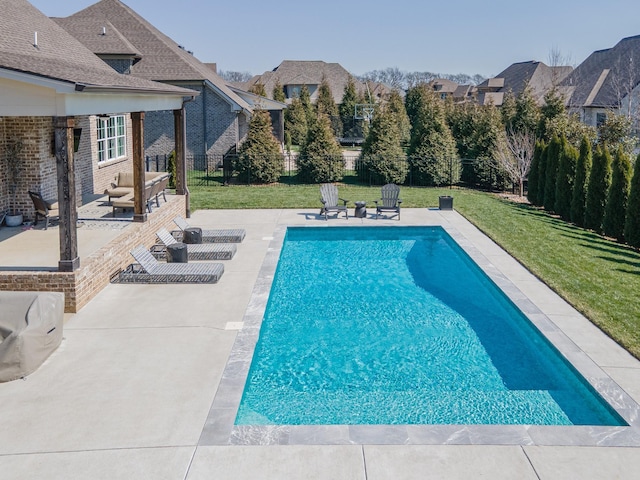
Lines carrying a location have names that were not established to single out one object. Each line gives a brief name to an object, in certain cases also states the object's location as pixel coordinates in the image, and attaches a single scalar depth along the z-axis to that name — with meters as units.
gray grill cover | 7.43
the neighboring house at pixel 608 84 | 41.94
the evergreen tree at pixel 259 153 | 26.56
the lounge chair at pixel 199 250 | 13.84
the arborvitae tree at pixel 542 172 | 21.80
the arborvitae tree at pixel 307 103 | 50.31
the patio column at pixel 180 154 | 18.14
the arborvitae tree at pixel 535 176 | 22.23
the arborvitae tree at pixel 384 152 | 26.55
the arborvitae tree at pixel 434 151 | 26.36
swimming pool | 7.41
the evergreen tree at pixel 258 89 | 49.19
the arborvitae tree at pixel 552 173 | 20.80
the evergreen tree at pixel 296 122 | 49.78
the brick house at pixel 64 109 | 9.50
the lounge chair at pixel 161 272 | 11.95
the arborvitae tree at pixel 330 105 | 55.69
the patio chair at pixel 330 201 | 19.36
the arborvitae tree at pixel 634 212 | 15.25
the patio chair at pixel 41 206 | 13.80
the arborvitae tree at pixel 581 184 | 18.52
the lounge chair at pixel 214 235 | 15.60
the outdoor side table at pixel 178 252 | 13.02
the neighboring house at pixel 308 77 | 65.38
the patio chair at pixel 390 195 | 19.89
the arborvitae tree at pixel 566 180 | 19.58
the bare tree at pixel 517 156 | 24.19
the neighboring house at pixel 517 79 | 61.97
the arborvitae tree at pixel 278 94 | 57.56
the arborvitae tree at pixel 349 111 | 56.84
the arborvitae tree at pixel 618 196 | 16.22
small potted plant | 14.72
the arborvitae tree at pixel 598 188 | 17.34
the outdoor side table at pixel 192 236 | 14.71
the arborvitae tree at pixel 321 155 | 26.80
